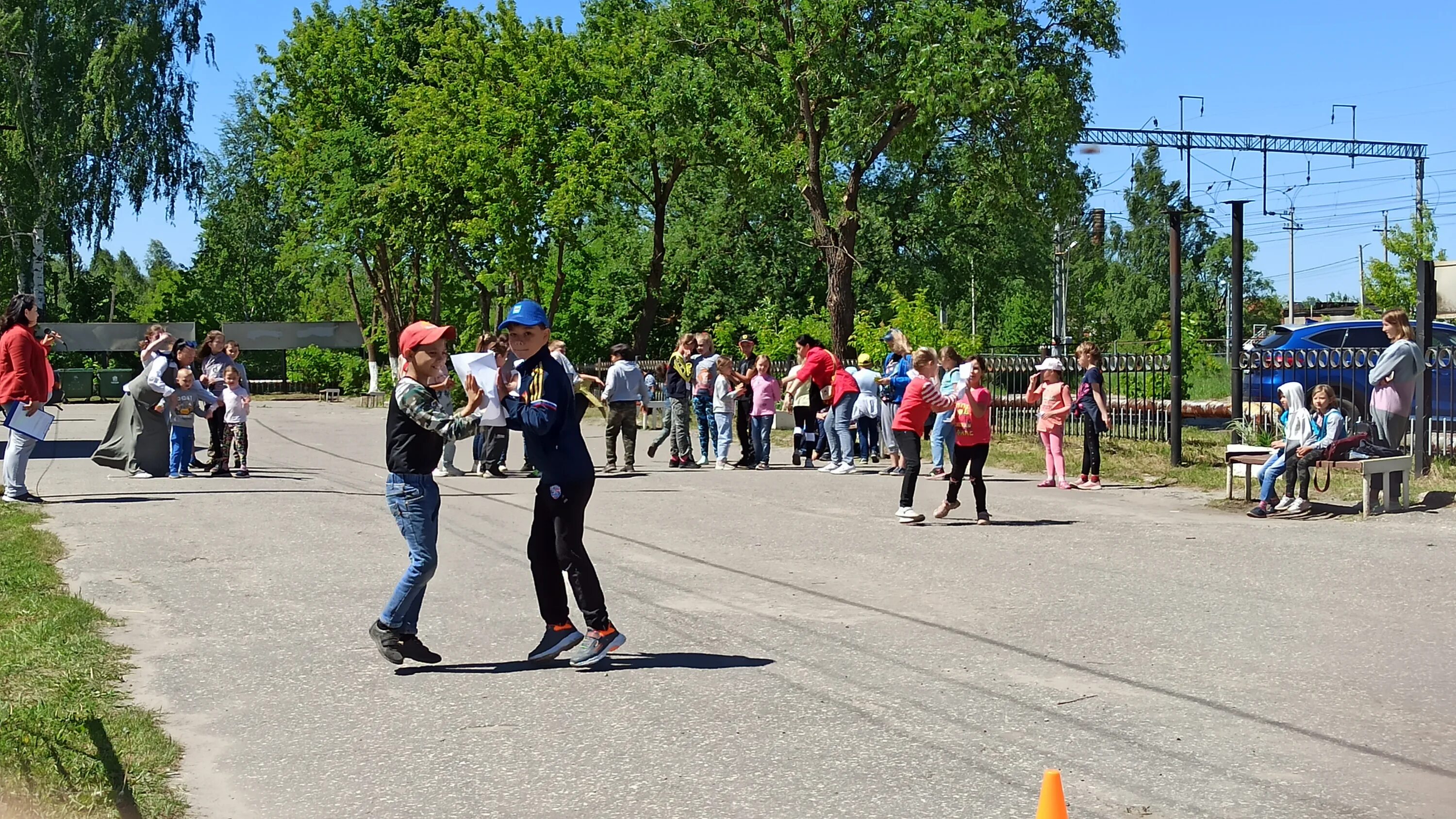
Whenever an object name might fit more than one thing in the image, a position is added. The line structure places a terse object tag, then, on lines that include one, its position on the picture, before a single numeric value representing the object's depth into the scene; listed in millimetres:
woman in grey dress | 17000
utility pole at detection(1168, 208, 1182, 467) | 18234
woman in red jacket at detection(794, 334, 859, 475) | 19578
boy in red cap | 7035
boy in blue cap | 7012
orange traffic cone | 4062
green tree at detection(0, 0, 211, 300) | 50188
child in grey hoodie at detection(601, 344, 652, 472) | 18609
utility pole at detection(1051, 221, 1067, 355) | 57156
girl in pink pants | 16906
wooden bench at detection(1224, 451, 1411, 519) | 13180
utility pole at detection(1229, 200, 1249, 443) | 18906
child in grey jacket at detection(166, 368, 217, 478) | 17031
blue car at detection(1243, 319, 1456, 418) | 16875
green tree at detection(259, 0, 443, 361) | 48031
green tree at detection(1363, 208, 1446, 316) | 43812
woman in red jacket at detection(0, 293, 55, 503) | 13586
